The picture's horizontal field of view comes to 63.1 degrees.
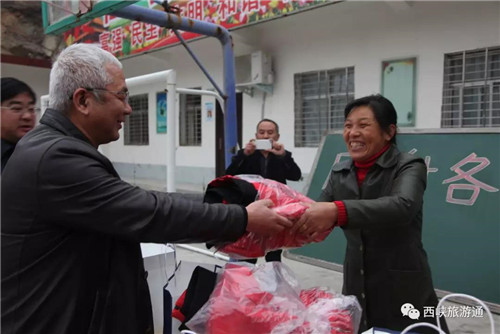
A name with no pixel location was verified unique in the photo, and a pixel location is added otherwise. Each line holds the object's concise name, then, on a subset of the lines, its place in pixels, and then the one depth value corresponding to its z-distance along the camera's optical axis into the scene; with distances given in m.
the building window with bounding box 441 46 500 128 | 5.02
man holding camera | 3.42
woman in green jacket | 1.56
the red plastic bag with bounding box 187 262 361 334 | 1.02
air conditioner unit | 7.29
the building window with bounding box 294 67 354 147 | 6.54
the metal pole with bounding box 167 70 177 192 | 3.55
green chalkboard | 3.06
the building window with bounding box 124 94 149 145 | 10.55
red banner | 6.28
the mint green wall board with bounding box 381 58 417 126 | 5.66
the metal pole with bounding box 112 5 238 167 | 3.58
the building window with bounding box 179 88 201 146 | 9.23
